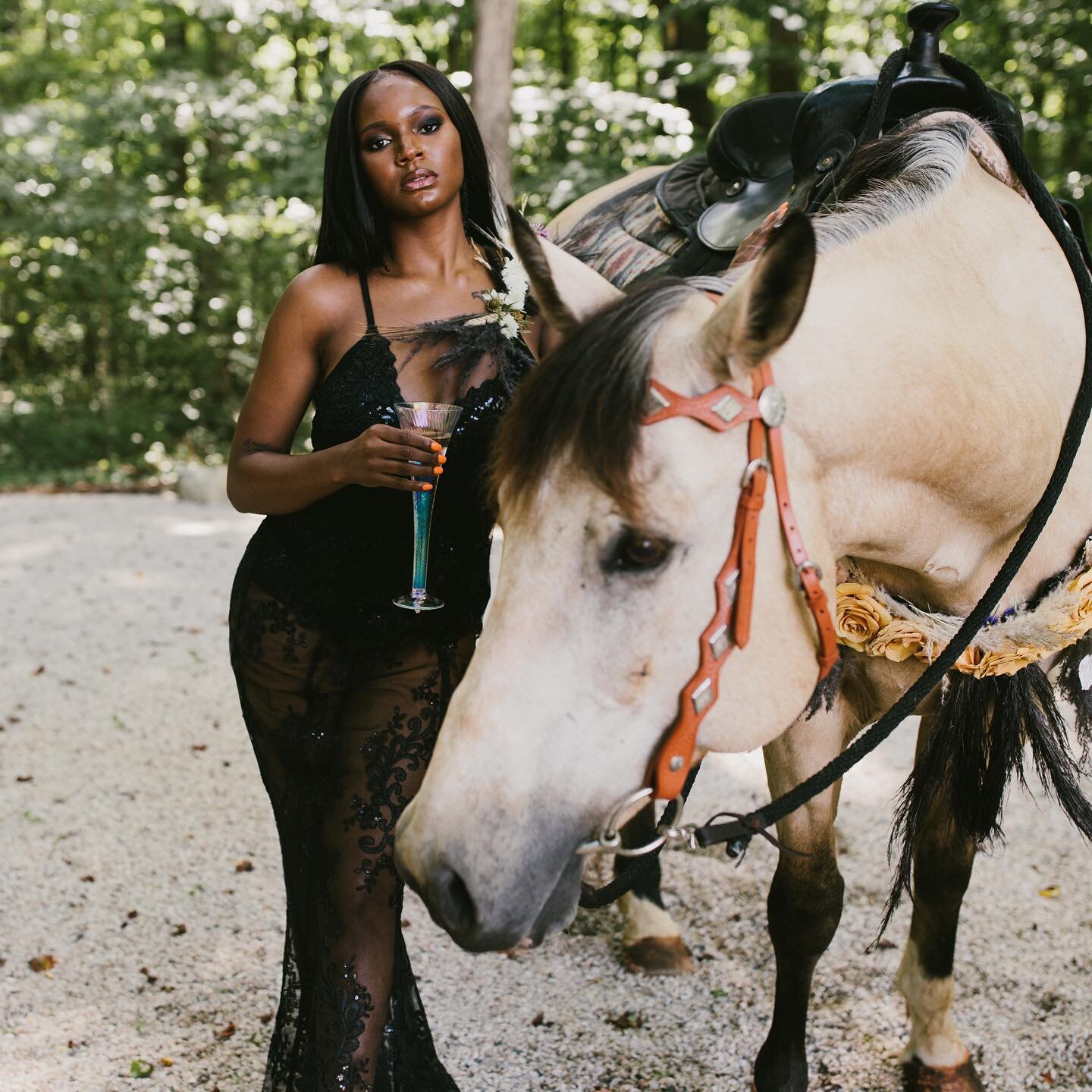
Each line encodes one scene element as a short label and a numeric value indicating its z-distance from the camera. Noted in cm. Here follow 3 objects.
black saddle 204
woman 189
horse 124
